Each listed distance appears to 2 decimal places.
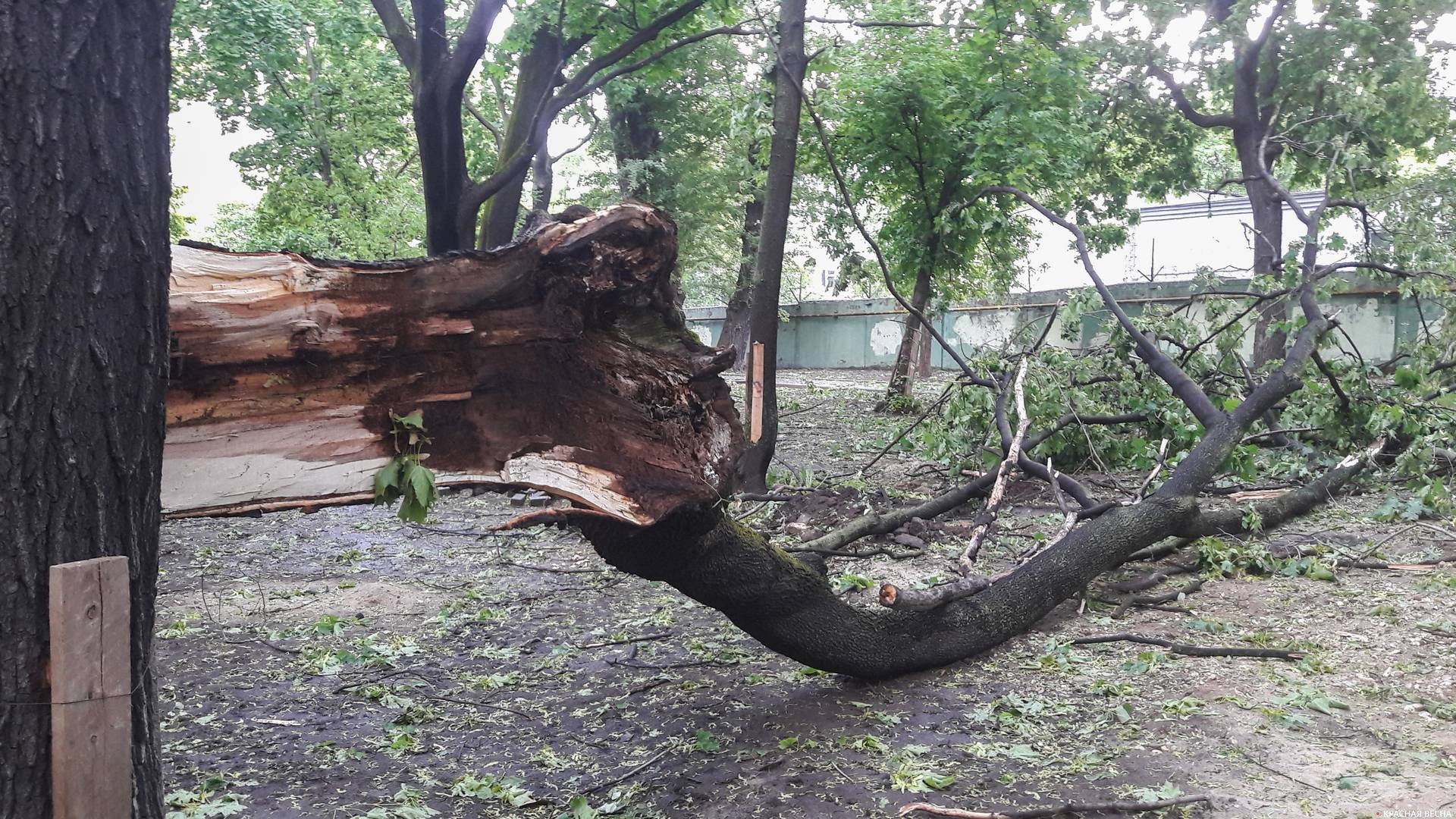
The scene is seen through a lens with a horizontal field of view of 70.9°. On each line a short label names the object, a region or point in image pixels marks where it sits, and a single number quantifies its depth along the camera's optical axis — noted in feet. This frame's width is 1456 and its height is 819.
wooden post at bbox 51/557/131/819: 6.41
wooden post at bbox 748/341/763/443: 26.48
